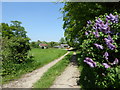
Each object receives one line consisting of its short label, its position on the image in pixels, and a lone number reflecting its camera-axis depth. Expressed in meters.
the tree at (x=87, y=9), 7.83
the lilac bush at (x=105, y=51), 2.93
